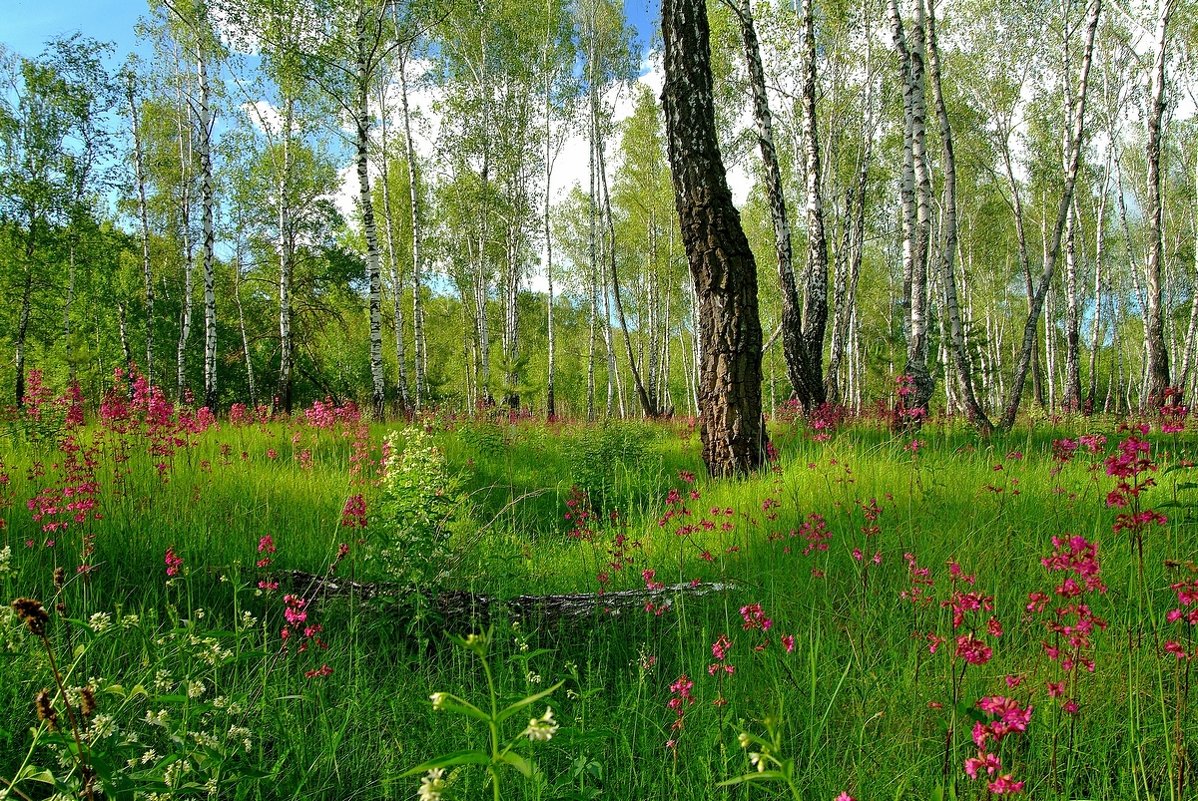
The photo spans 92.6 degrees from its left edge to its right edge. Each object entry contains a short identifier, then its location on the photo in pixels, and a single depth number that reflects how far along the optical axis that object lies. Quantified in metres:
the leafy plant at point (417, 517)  3.01
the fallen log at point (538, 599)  2.98
